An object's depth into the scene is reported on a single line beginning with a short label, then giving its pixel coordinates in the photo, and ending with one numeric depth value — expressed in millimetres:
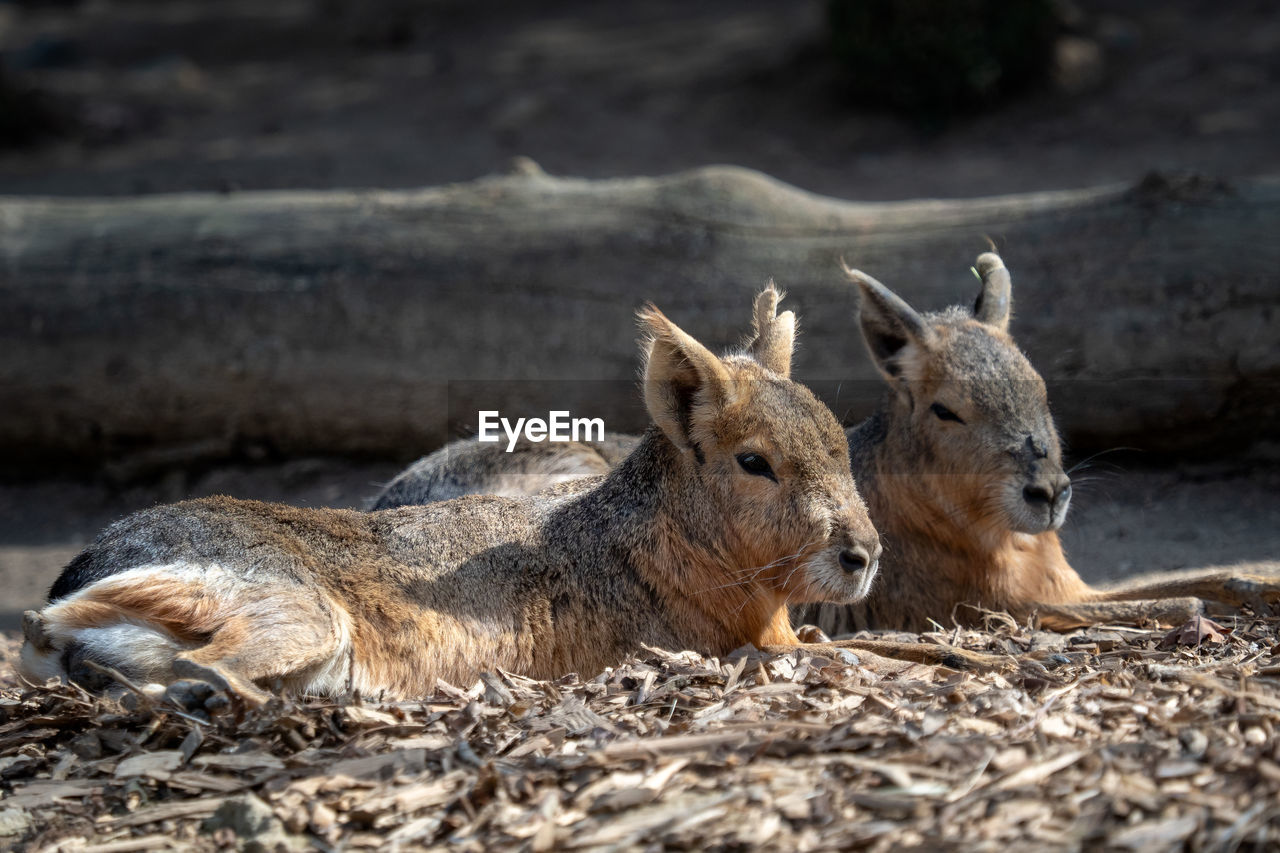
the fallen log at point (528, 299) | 14437
